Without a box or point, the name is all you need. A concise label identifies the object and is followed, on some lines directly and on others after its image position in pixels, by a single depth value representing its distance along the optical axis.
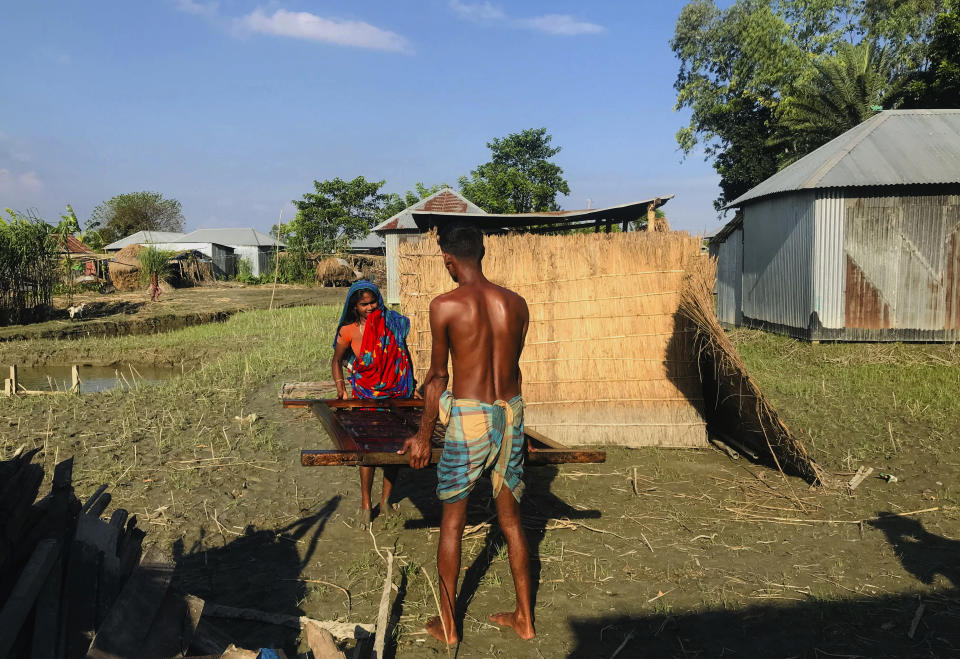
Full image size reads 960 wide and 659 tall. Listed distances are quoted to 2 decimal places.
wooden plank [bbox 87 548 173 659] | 2.20
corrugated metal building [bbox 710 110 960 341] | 11.31
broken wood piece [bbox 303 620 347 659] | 2.46
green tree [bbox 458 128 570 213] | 36.28
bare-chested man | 3.15
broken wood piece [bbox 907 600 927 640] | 3.22
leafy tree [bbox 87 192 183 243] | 62.00
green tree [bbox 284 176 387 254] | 42.34
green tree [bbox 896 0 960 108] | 17.84
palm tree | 23.86
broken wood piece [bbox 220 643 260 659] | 2.18
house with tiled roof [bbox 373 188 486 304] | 22.39
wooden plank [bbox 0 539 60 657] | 2.17
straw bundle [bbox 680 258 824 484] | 5.39
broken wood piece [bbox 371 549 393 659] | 2.58
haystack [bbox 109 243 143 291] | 30.82
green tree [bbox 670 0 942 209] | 28.27
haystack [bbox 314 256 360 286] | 35.06
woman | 4.99
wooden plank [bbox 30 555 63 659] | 2.22
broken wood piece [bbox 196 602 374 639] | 3.17
